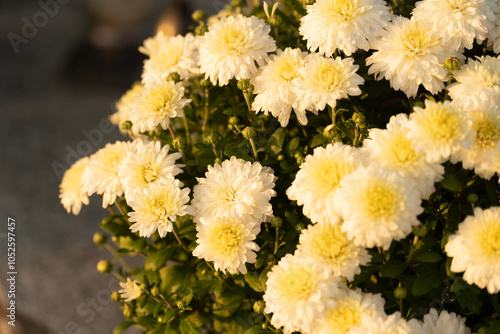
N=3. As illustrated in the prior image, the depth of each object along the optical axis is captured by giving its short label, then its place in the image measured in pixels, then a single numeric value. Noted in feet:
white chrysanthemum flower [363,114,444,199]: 1.66
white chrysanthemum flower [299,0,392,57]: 1.81
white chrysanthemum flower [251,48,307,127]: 1.84
